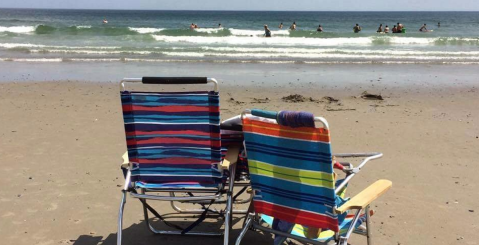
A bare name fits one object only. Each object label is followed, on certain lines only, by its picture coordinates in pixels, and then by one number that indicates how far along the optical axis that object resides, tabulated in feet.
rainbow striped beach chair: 9.30
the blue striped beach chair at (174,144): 10.66
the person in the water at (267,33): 94.32
